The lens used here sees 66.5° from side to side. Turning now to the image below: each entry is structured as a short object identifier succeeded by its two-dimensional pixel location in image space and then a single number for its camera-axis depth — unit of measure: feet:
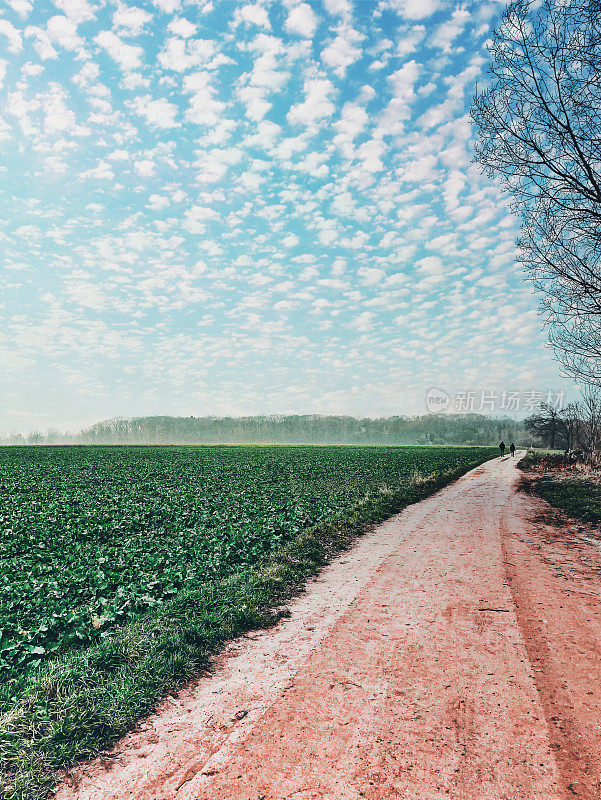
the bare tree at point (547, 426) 243.79
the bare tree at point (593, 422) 147.62
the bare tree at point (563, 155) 35.78
